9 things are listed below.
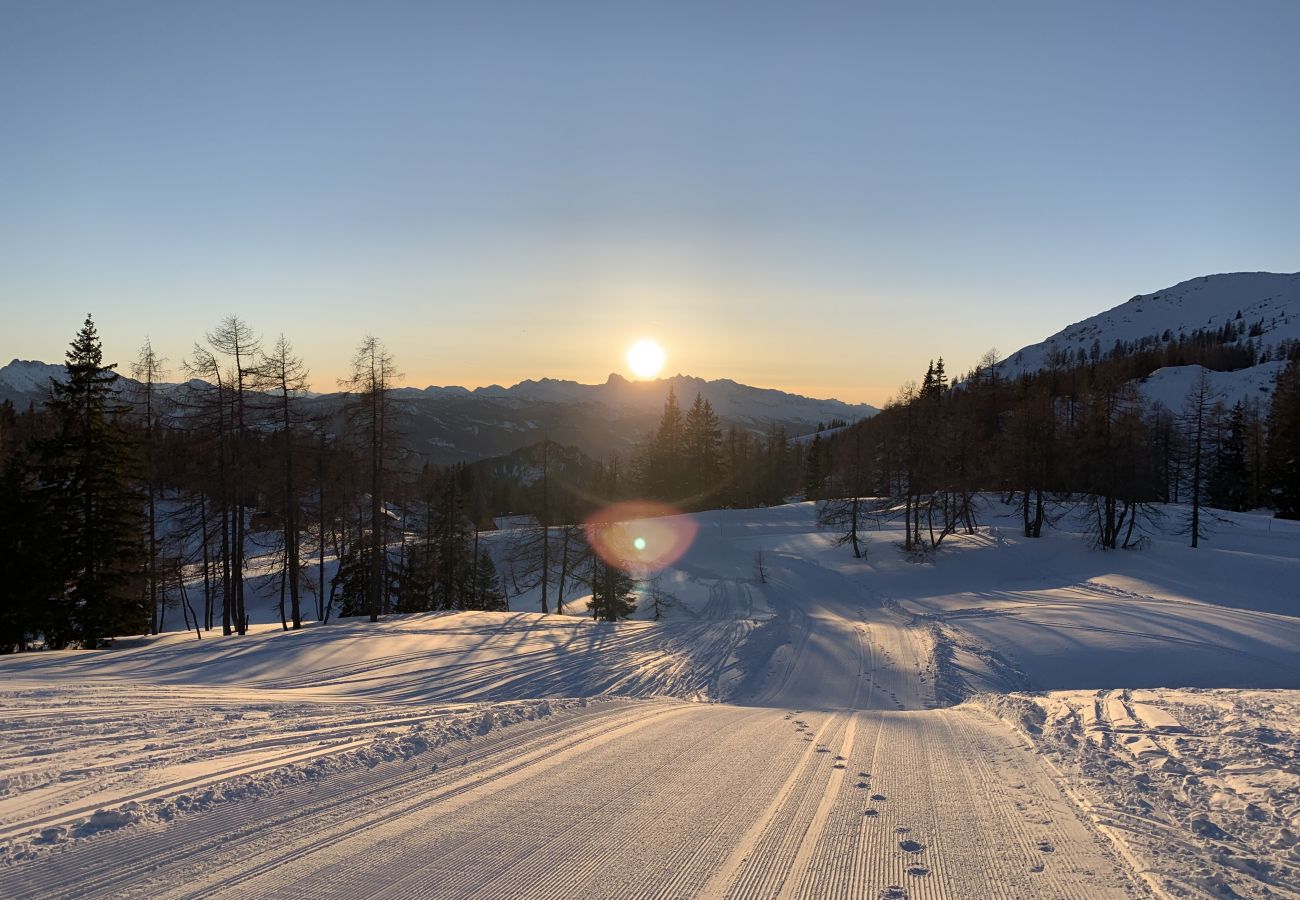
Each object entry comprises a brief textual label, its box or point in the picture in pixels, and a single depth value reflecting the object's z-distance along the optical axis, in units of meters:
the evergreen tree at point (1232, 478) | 60.84
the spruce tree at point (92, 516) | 20.48
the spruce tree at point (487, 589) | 39.94
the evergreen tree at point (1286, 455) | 52.19
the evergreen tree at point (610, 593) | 31.77
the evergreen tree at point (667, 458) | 76.50
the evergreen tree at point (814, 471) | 81.77
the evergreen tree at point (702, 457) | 76.31
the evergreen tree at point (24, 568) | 19.61
